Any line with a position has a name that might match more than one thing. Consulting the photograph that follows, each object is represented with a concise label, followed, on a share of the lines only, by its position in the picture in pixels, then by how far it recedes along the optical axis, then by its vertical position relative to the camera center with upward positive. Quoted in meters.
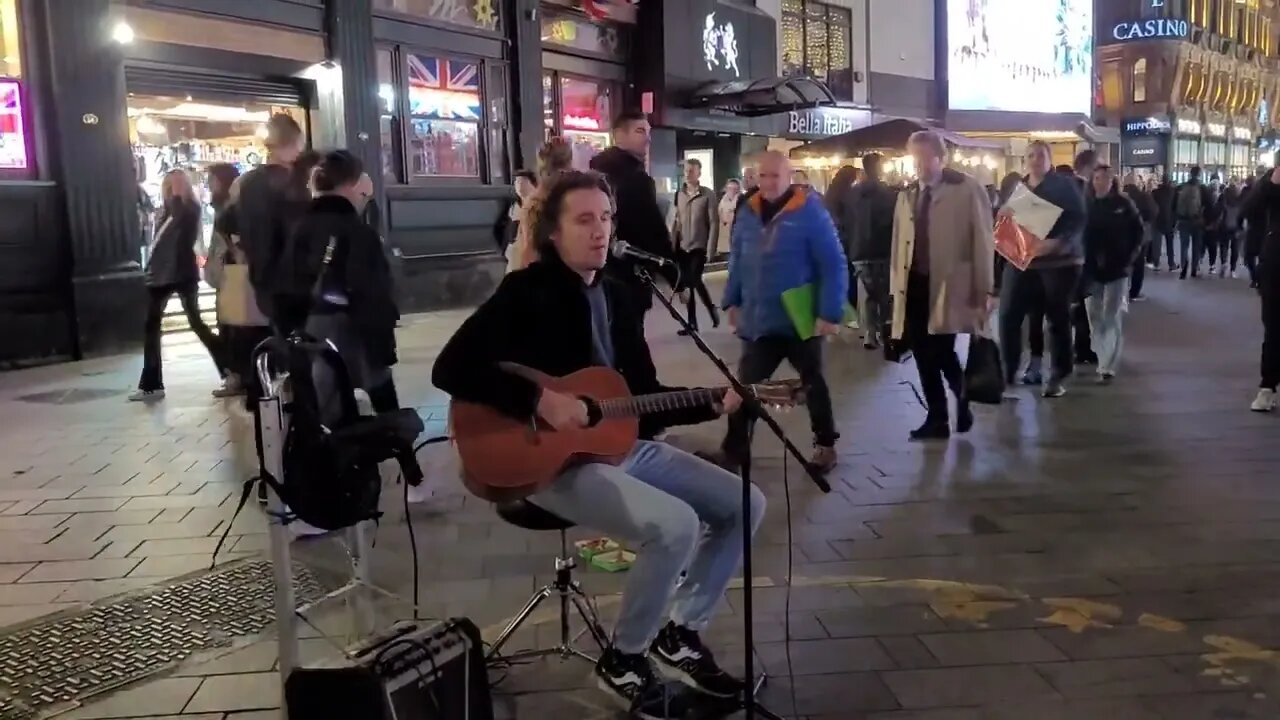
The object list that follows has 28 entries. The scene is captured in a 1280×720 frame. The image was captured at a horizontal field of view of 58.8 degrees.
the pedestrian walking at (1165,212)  20.19 -0.45
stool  3.68 -1.35
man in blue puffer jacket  5.84 -0.39
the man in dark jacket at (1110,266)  8.80 -0.60
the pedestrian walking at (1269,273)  7.02 -0.55
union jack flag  14.02 +1.50
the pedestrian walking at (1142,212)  15.26 -0.41
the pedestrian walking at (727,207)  15.47 -0.10
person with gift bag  7.88 -0.59
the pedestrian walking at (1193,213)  19.22 -0.46
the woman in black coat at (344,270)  5.08 -0.26
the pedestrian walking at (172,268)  8.51 -0.39
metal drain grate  3.63 -1.46
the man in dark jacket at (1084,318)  9.32 -1.08
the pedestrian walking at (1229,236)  19.61 -0.90
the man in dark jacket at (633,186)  5.92 +0.09
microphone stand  3.11 -0.83
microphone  3.30 -0.15
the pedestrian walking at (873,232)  10.39 -0.33
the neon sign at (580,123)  17.00 +1.23
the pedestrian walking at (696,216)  13.23 -0.17
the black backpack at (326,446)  3.24 -0.70
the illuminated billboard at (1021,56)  28.02 +3.59
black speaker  2.74 -1.16
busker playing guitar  3.23 -0.77
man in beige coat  6.64 -0.40
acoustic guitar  3.23 -0.66
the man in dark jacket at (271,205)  5.84 +0.05
